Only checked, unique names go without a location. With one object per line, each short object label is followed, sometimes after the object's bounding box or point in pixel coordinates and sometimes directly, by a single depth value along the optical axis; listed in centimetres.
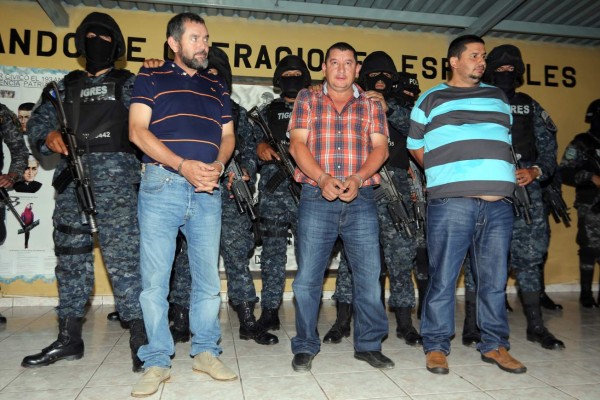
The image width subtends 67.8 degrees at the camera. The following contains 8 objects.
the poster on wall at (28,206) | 450
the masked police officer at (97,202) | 263
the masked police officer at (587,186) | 466
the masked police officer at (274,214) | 341
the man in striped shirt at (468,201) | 254
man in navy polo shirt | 222
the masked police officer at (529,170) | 313
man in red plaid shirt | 255
